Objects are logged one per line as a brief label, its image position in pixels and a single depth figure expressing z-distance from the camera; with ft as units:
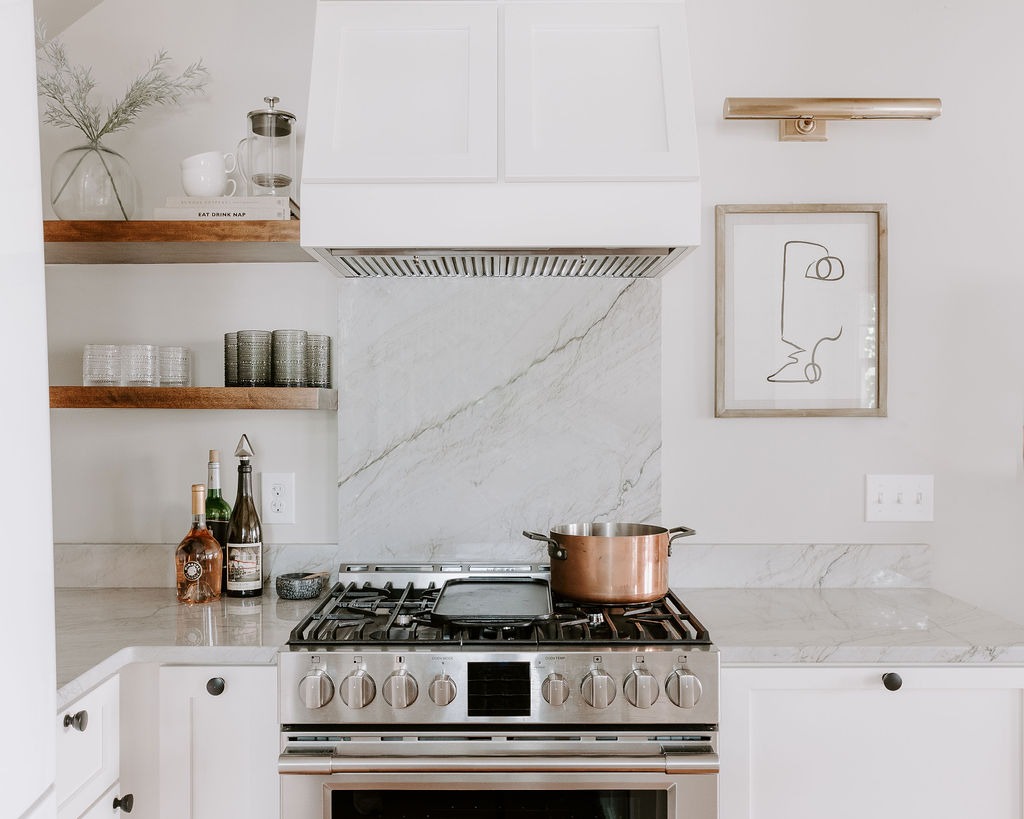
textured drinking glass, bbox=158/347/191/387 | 6.22
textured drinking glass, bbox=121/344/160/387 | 6.05
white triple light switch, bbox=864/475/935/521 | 6.58
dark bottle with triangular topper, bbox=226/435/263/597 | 6.05
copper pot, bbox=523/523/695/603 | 5.35
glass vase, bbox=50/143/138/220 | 6.08
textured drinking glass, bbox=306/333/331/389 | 6.40
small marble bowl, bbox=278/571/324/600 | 6.00
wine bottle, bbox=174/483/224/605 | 5.87
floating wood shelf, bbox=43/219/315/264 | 5.74
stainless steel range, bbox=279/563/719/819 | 4.59
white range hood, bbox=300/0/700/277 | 5.21
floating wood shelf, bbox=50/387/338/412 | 5.85
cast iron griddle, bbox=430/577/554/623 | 4.97
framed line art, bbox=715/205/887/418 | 6.54
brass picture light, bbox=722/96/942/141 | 6.24
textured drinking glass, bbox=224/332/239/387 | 6.19
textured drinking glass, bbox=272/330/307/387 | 6.15
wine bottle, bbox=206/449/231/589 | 6.23
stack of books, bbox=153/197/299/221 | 5.82
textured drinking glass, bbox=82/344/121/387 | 6.06
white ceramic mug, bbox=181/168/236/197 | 5.98
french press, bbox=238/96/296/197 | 6.14
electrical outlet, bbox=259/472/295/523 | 6.67
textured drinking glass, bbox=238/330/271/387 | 6.10
